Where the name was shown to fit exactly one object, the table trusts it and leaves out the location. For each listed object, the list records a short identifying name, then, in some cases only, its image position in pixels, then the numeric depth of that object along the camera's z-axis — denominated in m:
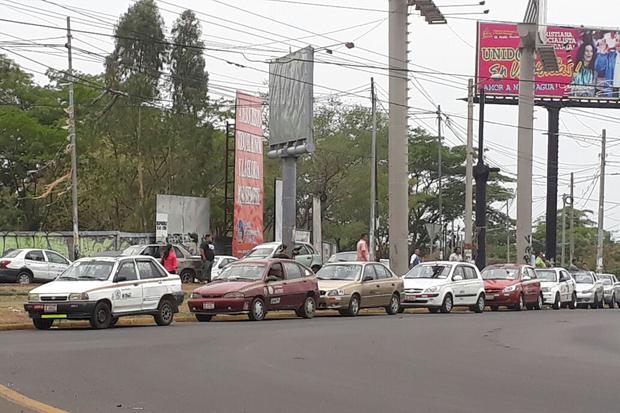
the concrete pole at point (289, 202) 32.53
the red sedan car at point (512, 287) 33.34
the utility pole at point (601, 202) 60.97
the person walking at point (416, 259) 38.72
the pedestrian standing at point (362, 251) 31.64
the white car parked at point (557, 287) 36.66
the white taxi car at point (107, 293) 19.55
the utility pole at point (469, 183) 39.59
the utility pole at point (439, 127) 58.78
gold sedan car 26.50
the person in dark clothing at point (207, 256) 34.28
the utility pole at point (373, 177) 43.94
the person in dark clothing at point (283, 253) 28.63
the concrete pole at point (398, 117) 33.19
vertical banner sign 47.81
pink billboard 63.09
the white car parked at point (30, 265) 37.59
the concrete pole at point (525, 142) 46.03
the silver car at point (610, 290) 45.28
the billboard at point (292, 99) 31.91
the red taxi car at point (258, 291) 22.83
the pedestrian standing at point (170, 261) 28.47
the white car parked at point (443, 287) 29.55
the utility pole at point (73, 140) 40.19
